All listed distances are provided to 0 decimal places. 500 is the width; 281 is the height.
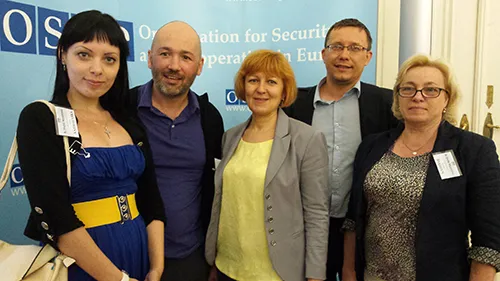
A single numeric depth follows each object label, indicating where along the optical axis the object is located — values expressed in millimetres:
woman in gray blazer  1598
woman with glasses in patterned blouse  1494
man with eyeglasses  2012
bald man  1782
